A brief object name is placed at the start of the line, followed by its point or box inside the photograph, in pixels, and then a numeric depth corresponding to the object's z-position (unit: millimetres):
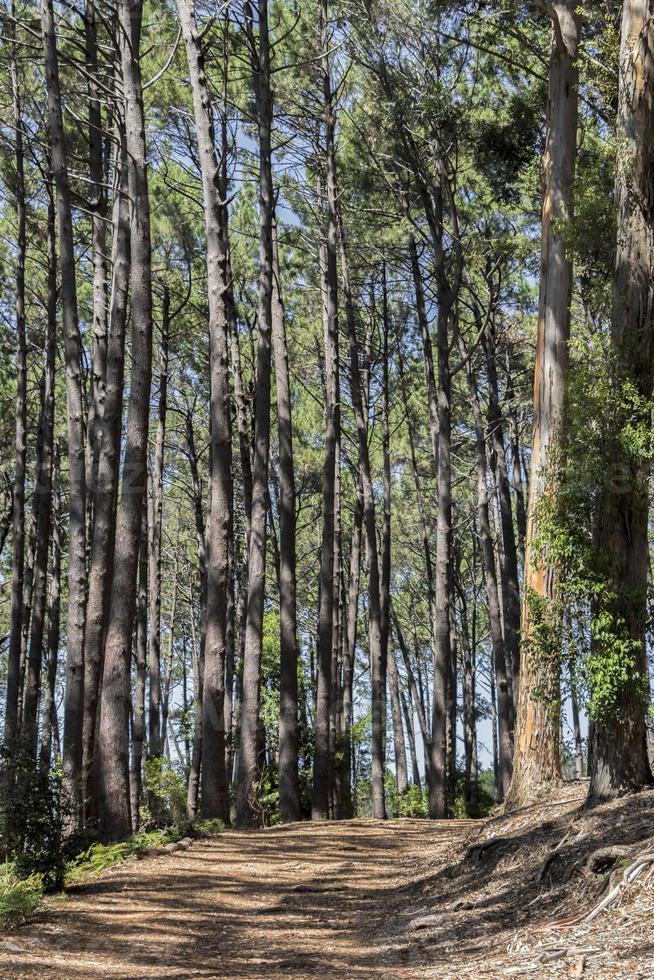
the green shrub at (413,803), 22266
